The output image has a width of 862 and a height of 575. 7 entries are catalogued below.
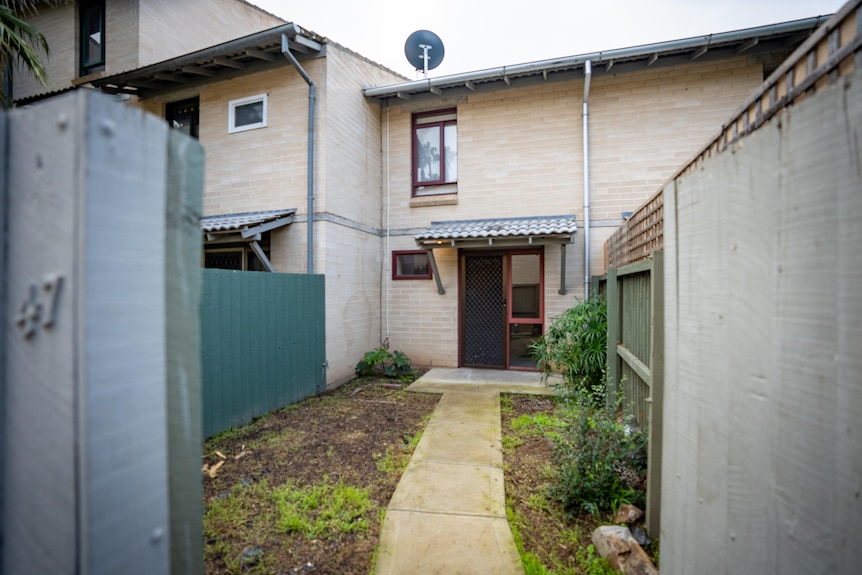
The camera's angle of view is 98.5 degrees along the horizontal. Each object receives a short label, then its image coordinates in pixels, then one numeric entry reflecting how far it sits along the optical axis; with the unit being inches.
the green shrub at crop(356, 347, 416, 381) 271.9
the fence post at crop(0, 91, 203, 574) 29.0
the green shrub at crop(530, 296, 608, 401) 185.3
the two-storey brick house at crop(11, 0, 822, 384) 246.5
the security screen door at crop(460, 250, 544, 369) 288.3
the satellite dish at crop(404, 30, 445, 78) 302.2
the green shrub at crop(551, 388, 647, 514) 106.0
